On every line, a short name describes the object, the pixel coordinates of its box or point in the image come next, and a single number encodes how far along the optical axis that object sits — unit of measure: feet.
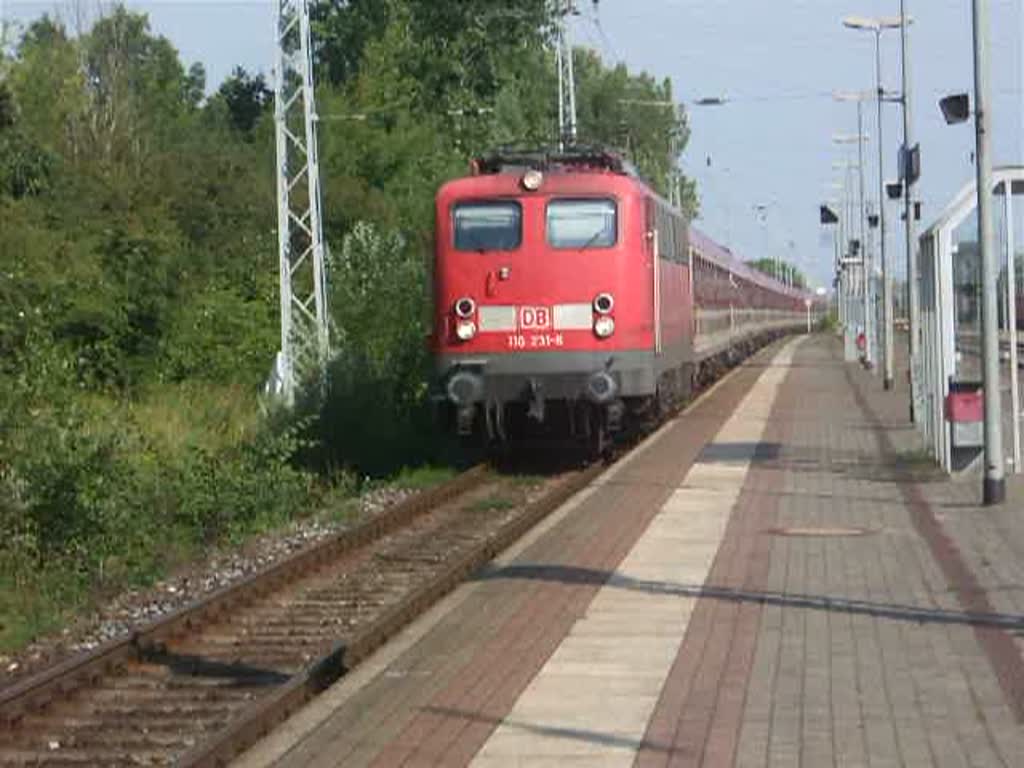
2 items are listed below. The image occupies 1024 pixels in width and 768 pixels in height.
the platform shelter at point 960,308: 67.26
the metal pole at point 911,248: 95.70
